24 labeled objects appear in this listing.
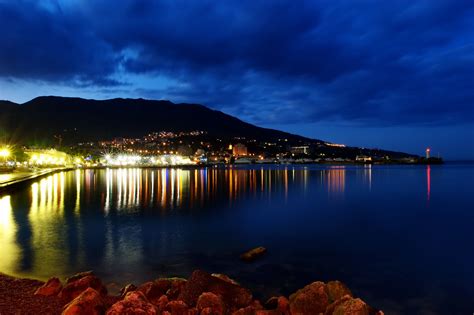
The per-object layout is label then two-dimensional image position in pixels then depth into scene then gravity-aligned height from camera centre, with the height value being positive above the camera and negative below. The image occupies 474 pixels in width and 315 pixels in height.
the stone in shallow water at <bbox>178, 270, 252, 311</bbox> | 7.18 -2.63
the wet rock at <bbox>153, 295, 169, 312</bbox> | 6.62 -2.72
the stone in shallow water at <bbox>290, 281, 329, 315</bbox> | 6.94 -2.73
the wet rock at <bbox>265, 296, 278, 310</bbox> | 7.47 -2.97
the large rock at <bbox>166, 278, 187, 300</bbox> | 7.68 -2.78
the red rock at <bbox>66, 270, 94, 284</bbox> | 8.40 -2.70
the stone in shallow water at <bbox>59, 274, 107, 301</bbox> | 7.48 -2.66
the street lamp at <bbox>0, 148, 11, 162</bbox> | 60.03 +1.14
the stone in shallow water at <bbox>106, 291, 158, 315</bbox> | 5.89 -2.40
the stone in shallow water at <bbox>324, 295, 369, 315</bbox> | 6.12 -2.52
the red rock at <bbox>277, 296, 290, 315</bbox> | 7.08 -2.86
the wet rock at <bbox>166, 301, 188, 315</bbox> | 6.45 -2.62
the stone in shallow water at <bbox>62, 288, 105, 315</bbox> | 6.11 -2.46
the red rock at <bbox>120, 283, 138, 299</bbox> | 7.89 -2.80
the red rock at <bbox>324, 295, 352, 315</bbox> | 6.58 -2.62
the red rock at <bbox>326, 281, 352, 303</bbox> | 7.44 -2.70
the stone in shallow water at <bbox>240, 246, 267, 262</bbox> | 12.38 -3.30
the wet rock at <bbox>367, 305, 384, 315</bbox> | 6.80 -2.91
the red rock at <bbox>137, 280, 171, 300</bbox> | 7.70 -2.77
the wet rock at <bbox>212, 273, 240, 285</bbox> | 8.07 -2.65
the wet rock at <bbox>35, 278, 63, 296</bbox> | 7.73 -2.72
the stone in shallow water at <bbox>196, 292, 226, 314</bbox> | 6.60 -2.62
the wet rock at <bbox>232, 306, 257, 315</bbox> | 6.52 -2.71
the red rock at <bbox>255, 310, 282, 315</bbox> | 6.67 -2.79
